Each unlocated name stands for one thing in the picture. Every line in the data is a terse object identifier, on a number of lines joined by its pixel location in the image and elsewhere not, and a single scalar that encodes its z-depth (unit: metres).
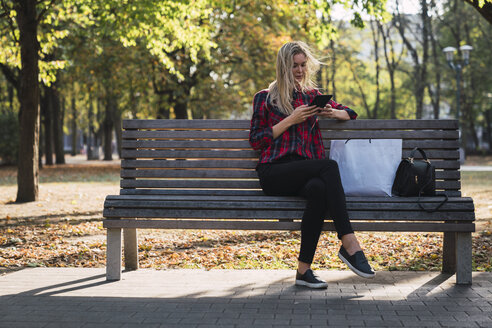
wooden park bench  4.56
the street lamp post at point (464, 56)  26.81
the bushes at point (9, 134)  27.48
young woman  4.46
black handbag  4.66
